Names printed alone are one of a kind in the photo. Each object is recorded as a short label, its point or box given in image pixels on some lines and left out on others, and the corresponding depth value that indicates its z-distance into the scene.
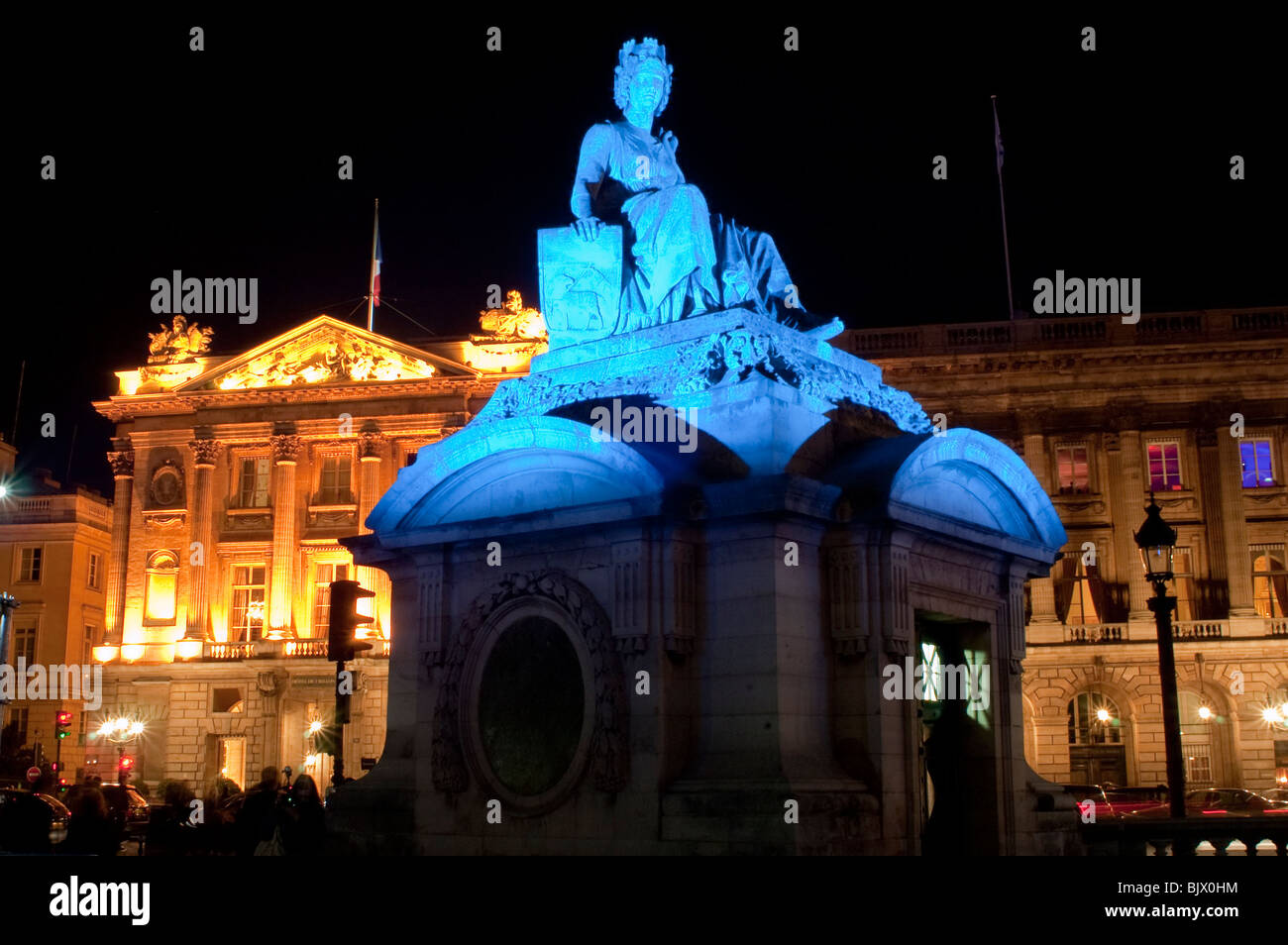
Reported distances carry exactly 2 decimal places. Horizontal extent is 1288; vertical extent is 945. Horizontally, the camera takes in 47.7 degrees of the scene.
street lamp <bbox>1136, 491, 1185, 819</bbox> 14.88
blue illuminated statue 12.37
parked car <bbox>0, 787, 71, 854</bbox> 10.88
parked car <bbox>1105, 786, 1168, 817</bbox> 34.34
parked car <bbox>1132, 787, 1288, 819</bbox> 33.44
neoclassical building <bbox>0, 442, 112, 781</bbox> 59.84
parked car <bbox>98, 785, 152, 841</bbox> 23.33
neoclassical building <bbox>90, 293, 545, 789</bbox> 58.41
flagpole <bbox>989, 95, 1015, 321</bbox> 49.50
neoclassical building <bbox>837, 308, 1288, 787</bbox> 48.75
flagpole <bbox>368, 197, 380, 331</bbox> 56.06
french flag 56.31
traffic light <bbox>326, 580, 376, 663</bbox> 17.30
